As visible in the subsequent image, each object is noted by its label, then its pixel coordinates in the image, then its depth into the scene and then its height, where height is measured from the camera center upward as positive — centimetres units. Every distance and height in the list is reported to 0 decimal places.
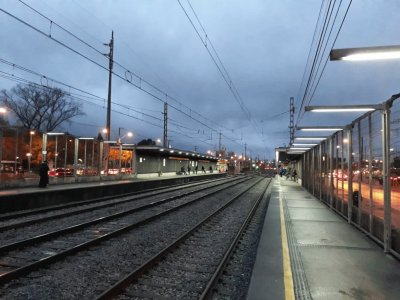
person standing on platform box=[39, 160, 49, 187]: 2158 -24
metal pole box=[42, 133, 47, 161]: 2432 +143
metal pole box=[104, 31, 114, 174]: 3350 +562
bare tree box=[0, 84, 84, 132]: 5103 +790
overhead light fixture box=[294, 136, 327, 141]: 1796 +161
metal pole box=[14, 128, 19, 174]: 2233 +142
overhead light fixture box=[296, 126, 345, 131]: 1280 +152
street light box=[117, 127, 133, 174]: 3789 +118
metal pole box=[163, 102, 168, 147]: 5081 +592
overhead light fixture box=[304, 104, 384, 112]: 830 +155
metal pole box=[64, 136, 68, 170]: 2728 +115
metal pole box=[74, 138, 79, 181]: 2789 +98
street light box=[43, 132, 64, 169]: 2446 +146
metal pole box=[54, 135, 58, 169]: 2620 +81
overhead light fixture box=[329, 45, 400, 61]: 560 +169
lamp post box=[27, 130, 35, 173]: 2336 +114
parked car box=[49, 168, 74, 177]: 2662 -15
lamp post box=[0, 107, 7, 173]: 2045 +144
